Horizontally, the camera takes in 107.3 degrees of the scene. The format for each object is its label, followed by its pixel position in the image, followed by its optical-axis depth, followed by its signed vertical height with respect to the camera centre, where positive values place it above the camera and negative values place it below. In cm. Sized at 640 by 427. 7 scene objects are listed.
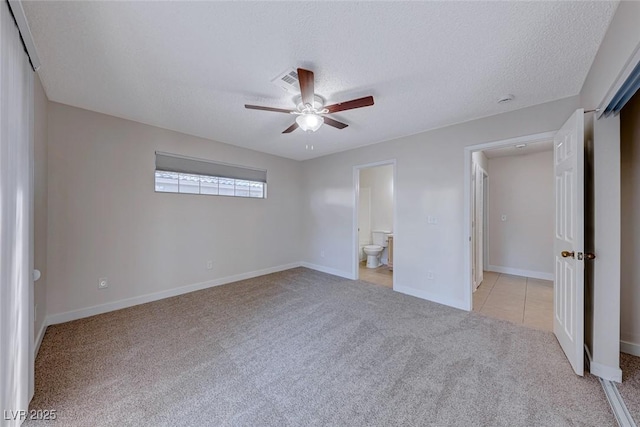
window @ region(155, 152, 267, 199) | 342 +58
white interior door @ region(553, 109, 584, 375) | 179 -23
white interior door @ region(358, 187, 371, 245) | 572 -9
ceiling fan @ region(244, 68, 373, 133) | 184 +97
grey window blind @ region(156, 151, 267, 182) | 342 +74
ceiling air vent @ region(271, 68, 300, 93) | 198 +116
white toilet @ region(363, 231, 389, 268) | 530 -82
